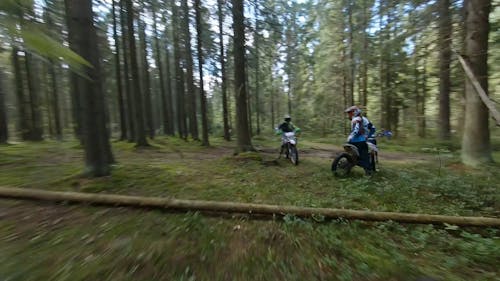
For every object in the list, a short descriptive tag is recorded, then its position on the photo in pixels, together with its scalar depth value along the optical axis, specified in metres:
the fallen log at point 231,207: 4.50
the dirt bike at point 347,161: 7.60
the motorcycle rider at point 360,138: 7.59
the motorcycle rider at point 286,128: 10.53
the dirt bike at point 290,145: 9.98
